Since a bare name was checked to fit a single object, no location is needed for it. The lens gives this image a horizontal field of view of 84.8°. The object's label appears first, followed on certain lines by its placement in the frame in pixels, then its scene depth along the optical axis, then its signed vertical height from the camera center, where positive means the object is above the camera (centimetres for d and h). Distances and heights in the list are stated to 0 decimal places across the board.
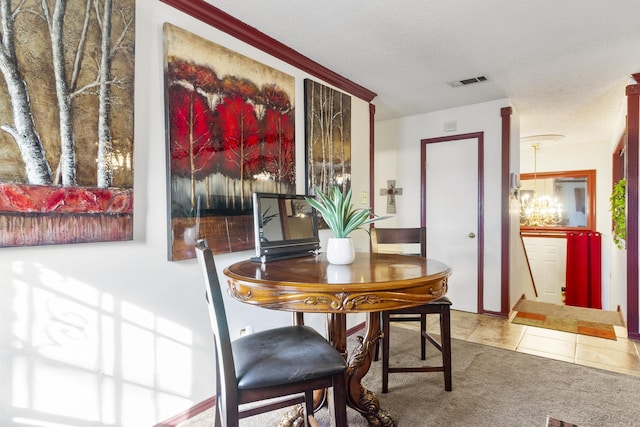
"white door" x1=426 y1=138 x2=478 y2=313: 403 -5
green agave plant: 183 -4
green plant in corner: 332 -2
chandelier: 632 -8
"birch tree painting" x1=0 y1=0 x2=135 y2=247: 137 +39
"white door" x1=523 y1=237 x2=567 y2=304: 618 -105
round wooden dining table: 131 -32
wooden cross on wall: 461 +19
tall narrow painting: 296 +64
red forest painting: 193 +45
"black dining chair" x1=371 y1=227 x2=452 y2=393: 215 -82
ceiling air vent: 326 +120
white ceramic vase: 182 -22
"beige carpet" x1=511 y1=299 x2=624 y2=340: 345 -123
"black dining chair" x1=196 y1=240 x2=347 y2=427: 121 -59
